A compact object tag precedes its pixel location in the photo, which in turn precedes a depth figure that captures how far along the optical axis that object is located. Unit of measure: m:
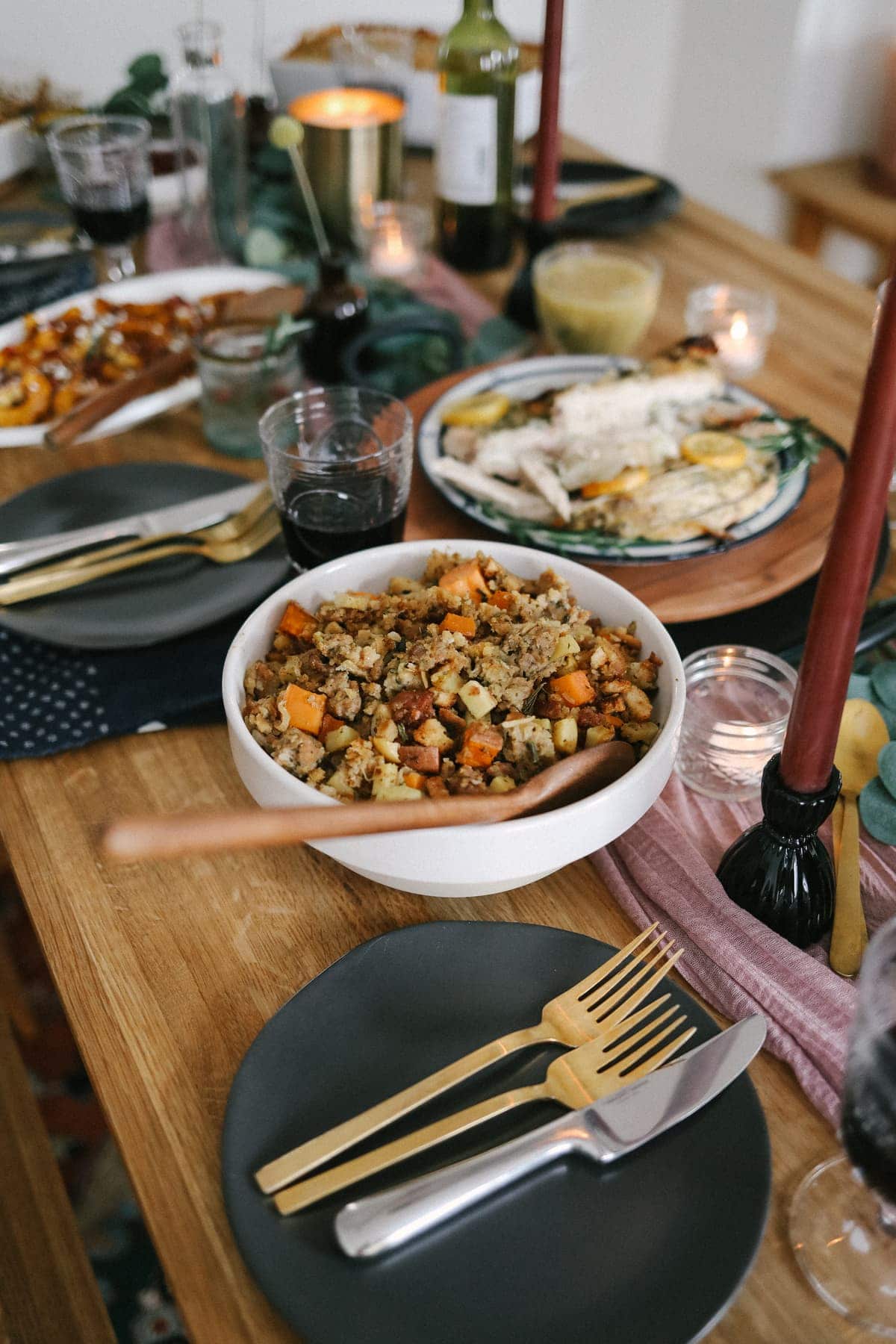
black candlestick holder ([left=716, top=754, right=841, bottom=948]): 0.79
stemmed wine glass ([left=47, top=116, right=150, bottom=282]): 1.68
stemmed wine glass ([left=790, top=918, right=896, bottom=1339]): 0.54
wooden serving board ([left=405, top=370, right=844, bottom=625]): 1.09
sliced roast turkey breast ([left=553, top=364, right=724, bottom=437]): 1.24
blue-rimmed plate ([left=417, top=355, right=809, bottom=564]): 1.09
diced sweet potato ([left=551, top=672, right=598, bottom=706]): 0.85
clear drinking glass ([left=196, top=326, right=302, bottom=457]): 1.35
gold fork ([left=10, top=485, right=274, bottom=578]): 1.11
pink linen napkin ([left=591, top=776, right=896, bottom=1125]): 0.74
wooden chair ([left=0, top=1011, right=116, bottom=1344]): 1.03
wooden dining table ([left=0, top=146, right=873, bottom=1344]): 0.64
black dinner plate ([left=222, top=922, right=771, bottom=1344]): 0.58
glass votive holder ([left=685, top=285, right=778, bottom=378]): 1.55
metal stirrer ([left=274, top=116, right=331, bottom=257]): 1.37
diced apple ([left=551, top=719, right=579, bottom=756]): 0.83
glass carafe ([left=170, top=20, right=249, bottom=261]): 1.79
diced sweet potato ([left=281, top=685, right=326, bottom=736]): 0.83
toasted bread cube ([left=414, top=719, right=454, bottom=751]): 0.82
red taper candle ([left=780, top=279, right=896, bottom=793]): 0.59
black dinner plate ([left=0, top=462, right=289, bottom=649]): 1.07
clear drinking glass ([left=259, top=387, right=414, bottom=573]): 1.06
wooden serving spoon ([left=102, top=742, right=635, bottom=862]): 0.60
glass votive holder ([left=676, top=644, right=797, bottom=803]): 0.93
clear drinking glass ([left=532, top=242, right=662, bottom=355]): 1.52
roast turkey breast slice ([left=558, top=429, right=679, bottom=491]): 1.17
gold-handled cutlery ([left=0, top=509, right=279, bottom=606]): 1.07
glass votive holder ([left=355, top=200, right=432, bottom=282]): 1.73
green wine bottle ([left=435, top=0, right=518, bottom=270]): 1.67
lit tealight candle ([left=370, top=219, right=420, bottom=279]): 1.73
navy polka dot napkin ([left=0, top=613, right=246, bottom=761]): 1.00
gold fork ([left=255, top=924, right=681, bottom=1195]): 0.64
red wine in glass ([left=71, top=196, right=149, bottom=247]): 1.73
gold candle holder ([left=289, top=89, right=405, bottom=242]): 1.79
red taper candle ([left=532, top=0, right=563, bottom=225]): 1.46
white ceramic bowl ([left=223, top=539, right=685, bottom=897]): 0.74
